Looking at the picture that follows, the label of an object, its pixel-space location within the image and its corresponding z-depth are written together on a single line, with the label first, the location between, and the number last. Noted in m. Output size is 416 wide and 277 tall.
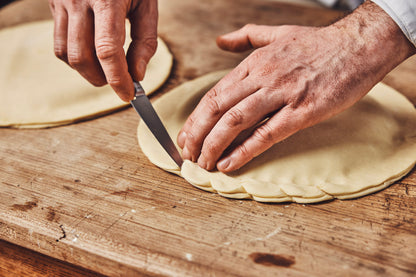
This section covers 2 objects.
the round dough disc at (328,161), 0.61
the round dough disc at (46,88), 0.71
